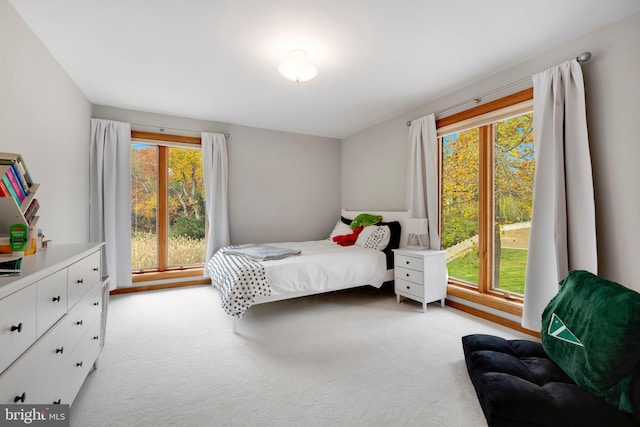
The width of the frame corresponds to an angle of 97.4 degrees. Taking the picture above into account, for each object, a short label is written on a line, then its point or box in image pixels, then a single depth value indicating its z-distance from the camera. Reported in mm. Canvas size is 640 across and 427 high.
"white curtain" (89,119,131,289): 3541
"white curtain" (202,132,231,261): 4129
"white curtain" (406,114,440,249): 3408
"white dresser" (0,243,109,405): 932
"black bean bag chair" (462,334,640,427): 1192
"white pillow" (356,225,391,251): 3620
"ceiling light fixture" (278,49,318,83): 2382
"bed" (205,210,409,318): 2605
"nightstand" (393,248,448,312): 3088
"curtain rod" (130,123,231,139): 3840
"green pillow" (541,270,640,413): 1173
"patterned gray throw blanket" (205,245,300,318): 2535
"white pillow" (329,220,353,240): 4429
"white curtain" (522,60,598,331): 2123
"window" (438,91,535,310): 2756
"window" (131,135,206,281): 3977
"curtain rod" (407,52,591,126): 2133
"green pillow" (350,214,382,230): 4055
